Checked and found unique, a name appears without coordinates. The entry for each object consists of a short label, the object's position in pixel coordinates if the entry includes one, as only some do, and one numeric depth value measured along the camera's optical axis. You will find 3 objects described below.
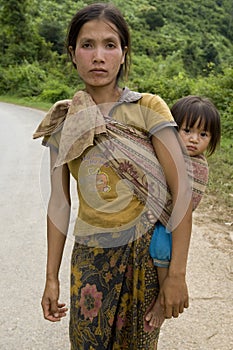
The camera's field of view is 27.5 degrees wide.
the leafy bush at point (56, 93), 16.16
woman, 1.41
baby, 1.49
